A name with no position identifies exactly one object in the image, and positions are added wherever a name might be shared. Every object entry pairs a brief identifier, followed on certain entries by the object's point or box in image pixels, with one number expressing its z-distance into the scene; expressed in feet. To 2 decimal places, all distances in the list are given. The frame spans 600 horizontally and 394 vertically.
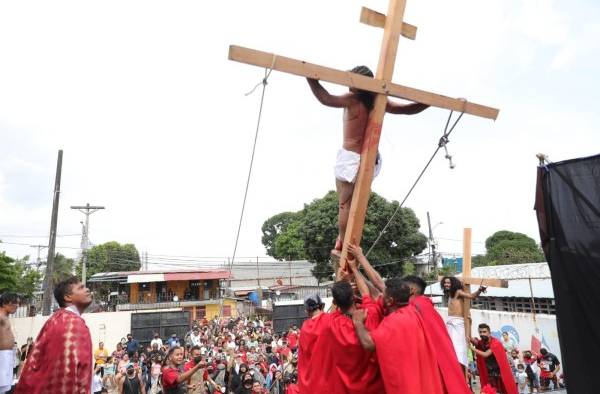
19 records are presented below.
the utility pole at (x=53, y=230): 56.70
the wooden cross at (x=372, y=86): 9.71
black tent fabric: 10.41
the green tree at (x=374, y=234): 87.10
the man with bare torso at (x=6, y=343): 13.76
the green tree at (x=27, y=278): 90.97
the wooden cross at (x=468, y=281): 19.02
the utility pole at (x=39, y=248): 172.93
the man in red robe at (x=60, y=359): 9.07
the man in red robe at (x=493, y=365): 18.28
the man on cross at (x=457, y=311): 17.52
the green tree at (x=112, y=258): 160.76
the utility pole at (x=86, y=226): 81.87
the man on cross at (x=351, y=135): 10.95
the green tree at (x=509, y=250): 117.80
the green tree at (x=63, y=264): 163.47
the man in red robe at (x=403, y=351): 8.64
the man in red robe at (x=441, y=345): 9.62
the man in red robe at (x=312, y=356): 10.05
